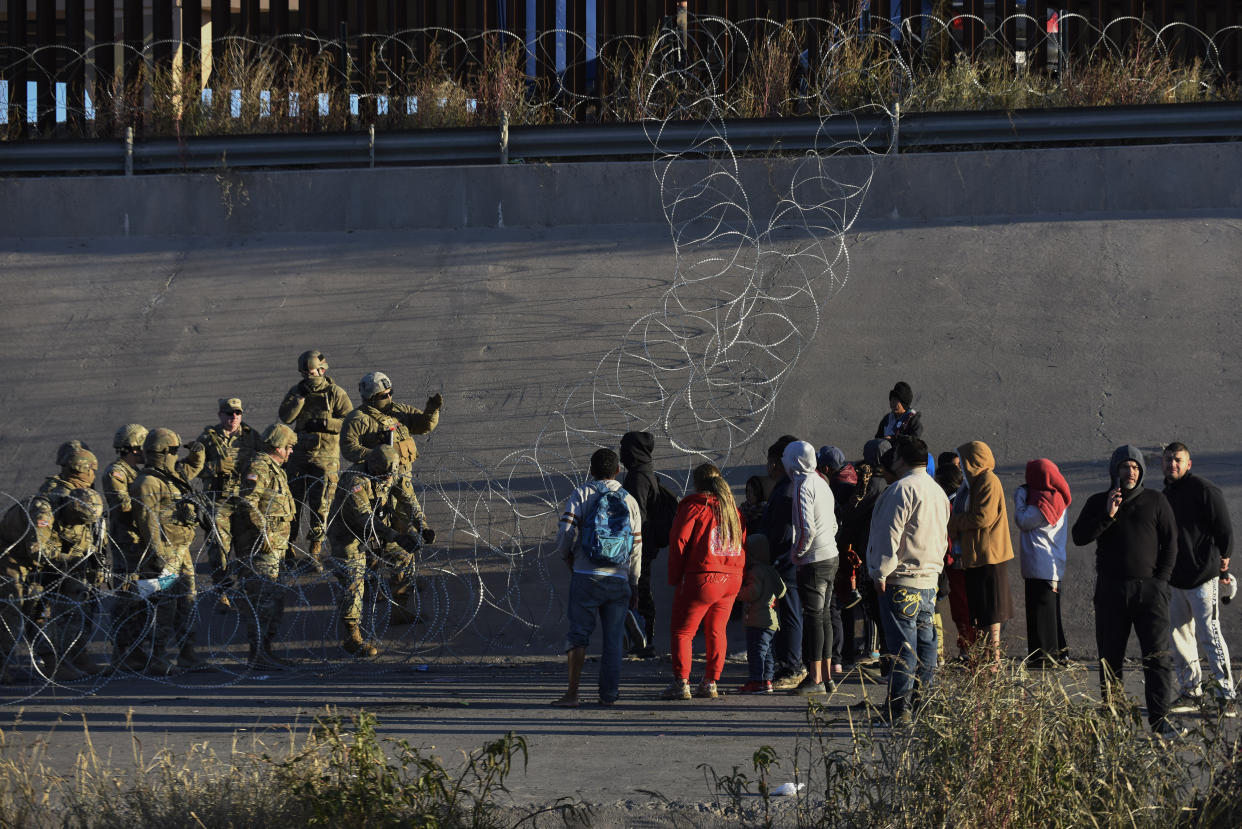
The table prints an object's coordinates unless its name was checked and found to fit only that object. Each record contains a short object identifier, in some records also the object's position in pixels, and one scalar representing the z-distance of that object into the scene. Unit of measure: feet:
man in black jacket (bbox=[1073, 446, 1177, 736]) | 46.88
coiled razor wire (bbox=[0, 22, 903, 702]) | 61.67
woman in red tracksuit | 54.29
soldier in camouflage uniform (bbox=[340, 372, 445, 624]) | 64.64
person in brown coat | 56.59
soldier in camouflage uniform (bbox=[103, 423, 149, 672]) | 60.03
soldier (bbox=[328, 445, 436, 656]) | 62.75
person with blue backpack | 53.31
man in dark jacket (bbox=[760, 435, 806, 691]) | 56.90
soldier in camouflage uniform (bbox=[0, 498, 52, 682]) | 58.59
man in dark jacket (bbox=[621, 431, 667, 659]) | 62.18
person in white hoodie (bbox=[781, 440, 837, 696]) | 54.60
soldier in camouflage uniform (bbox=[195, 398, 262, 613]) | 62.90
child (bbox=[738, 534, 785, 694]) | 55.57
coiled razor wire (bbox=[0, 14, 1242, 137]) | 90.68
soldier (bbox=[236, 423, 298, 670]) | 61.62
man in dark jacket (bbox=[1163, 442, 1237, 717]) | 48.80
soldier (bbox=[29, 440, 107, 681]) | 59.06
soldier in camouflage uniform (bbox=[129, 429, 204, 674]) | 60.29
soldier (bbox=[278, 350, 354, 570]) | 68.80
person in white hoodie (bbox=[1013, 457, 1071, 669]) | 57.21
